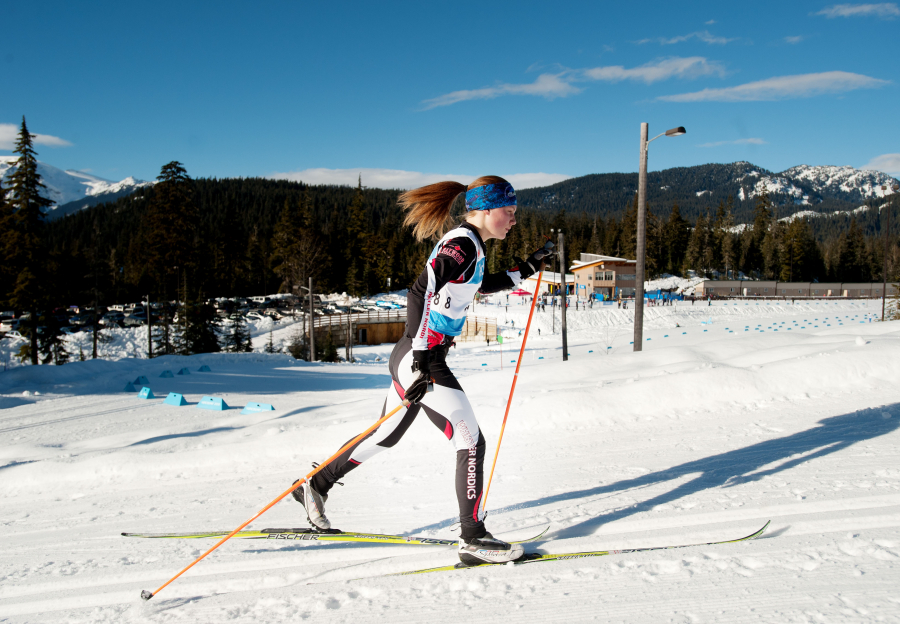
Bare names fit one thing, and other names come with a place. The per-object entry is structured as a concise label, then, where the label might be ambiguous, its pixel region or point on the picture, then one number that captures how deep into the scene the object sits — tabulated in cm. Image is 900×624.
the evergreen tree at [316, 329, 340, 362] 3434
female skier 290
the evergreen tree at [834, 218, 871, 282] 8800
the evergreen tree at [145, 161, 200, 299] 4022
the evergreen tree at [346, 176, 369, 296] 6662
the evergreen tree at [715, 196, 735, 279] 8375
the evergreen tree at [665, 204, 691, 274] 8975
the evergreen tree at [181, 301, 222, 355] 3303
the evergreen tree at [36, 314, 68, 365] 2828
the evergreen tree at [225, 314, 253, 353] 3481
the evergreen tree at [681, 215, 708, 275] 8456
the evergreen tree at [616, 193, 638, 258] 8510
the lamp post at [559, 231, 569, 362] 1522
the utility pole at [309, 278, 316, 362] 2982
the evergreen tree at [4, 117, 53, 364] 2666
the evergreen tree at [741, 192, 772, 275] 8875
